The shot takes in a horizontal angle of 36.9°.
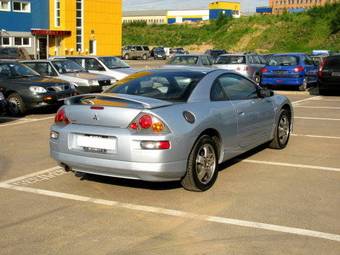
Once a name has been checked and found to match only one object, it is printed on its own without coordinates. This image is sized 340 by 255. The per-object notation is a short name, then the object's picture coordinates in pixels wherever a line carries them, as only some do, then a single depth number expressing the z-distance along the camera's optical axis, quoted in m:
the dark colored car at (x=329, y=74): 18.67
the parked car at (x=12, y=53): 27.22
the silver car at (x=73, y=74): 16.30
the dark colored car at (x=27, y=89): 13.21
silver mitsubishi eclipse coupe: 5.54
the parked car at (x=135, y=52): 64.31
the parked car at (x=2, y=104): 11.73
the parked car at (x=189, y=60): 21.38
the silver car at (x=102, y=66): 19.64
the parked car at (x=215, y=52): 50.04
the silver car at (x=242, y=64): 22.20
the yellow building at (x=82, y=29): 49.72
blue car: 20.39
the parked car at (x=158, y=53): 64.88
